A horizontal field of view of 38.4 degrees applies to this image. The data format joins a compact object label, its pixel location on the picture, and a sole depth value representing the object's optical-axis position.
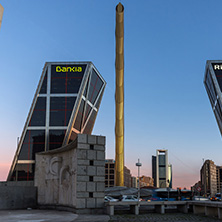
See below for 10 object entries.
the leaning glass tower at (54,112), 89.25
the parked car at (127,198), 43.22
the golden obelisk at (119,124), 80.10
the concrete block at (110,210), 28.64
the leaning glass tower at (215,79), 99.75
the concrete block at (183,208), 32.47
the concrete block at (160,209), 31.16
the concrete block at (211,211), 29.64
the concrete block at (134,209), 29.83
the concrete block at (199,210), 31.94
